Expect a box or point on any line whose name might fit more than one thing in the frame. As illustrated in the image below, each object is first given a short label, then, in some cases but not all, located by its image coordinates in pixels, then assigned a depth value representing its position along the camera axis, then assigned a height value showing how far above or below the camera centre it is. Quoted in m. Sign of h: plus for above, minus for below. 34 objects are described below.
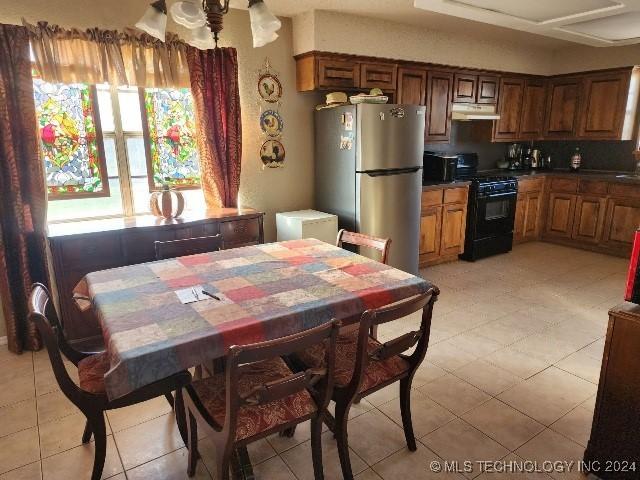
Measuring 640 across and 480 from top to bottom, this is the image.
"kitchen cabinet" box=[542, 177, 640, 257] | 4.67 -0.86
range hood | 4.61 +0.33
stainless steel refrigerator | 3.51 -0.24
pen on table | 1.72 -0.62
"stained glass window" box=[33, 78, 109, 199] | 2.90 +0.04
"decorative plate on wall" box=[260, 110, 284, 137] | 3.68 +0.18
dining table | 1.33 -0.62
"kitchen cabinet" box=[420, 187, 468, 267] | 4.36 -0.88
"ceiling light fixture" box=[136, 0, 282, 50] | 1.60 +0.49
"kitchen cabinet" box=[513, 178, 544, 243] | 5.15 -0.85
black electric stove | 4.64 -0.83
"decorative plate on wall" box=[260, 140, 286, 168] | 3.75 -0.10
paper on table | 1.69 -0.62
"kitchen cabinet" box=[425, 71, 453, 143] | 4.33 +0.37
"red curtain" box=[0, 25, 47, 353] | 2.56 -0.30
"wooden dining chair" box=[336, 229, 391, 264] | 2.33 -0.57
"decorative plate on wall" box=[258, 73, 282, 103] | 3.60 +0.48
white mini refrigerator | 3.53 -0.71
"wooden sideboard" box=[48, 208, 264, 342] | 2.70 -0.66
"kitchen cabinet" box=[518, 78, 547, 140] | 5.28 +0.41
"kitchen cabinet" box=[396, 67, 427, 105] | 4.05 +0.55
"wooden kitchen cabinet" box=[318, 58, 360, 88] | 3.57 +0.59
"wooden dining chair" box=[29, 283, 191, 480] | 1.47 -0.93
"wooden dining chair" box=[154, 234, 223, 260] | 2.42 -0.60
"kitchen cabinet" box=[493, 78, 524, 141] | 5.03 +0.38
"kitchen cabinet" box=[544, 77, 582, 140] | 5.18 +0.41
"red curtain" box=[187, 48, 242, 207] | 3.22 +0.18
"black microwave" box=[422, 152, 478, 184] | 4.52 -0.28
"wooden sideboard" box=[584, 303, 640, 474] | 1.58 -1.01
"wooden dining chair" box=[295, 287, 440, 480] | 1.54 -0.93
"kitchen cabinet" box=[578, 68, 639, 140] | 4.75 +0.40
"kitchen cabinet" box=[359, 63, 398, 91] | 3.79 +0.61
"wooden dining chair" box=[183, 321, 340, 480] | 1.27 -0.94
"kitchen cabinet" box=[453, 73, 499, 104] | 4.55 +0.59
